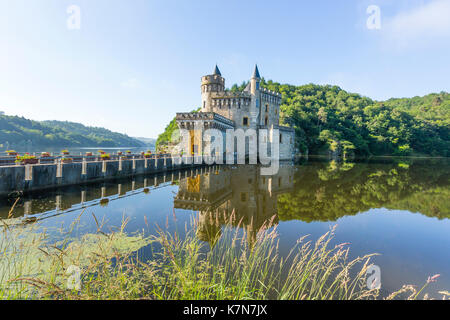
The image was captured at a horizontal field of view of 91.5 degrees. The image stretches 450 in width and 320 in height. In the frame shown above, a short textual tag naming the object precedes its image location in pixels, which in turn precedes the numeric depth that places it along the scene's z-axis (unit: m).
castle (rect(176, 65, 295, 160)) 39.31
